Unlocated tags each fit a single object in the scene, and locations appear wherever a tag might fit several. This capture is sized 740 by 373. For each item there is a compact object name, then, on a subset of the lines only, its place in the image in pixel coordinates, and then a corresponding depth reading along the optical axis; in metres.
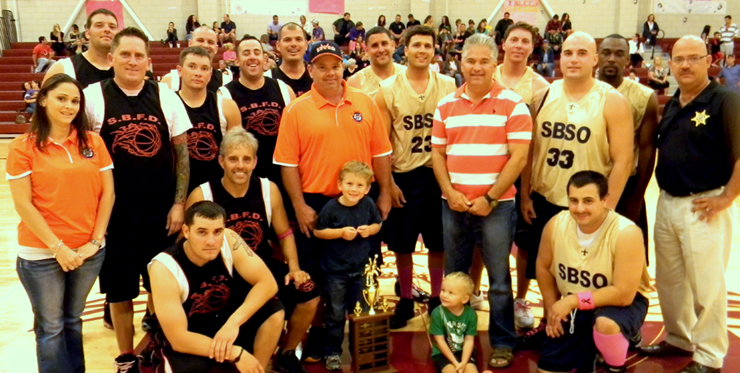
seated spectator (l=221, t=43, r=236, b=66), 14.92
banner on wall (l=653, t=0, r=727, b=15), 20.27
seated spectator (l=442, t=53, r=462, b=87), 15.87
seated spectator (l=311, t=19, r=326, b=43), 18.98
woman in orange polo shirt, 3.08
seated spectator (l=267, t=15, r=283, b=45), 18.80
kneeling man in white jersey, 3.38
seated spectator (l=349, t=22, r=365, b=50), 19.05
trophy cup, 3.58
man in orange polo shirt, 3.73
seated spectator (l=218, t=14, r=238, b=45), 18.81
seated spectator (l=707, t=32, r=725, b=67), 17.33
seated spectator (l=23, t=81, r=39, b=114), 15.20
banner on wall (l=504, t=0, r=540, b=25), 20.34
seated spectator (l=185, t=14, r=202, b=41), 19.08
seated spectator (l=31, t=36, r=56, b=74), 17.11
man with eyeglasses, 3.45
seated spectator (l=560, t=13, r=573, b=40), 19.02
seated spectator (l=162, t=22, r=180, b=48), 19.31
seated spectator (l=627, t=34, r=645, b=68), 17.91
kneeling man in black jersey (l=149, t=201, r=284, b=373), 3.19
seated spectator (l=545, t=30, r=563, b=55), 18.12
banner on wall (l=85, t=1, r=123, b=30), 19.65
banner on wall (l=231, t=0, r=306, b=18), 19.84
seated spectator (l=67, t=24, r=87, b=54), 17.32
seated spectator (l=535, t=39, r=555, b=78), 17.37
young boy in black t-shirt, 3.69
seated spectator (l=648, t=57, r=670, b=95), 15.77
